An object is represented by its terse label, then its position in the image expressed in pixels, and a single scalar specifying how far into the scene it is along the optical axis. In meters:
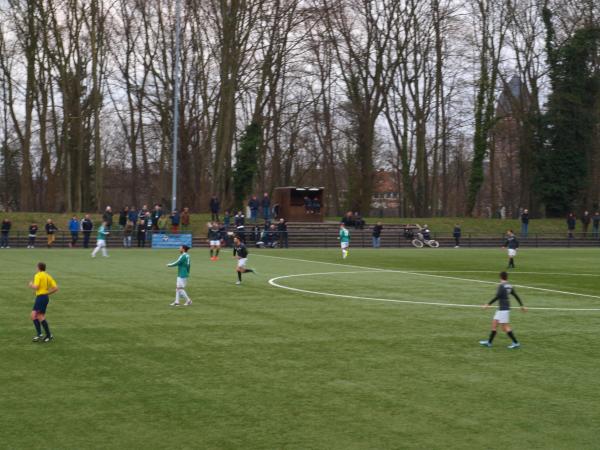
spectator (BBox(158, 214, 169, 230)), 52.01
